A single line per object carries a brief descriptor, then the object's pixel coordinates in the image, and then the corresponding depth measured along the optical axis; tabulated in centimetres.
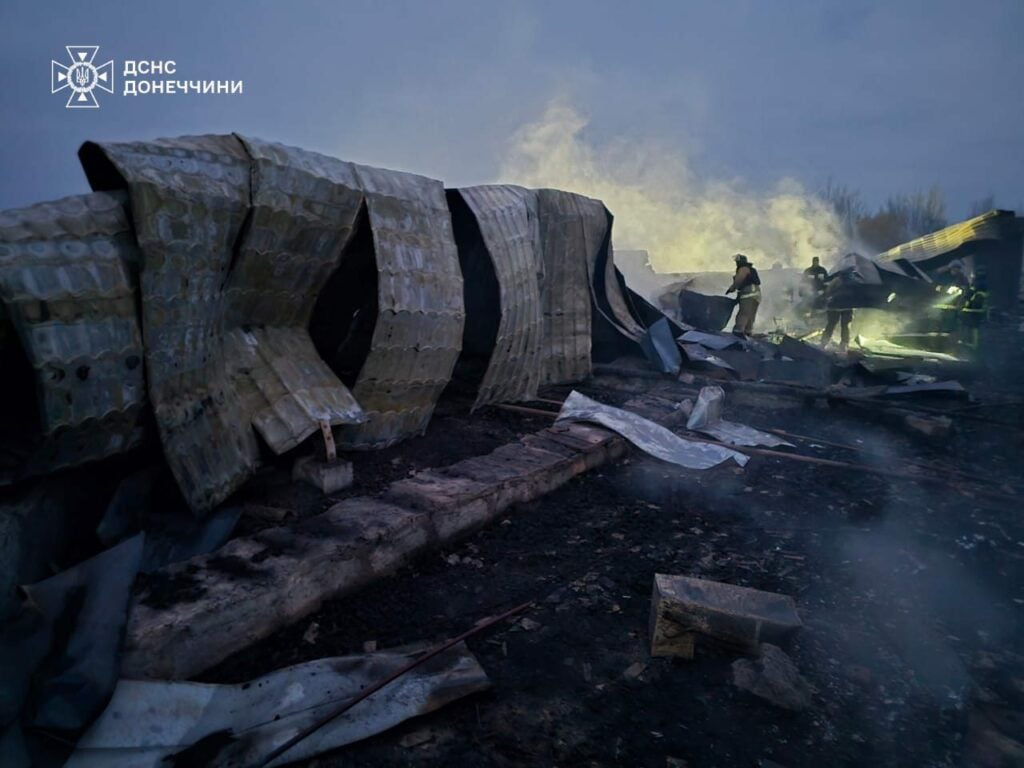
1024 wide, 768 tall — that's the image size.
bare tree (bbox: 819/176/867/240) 3806
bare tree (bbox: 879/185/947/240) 3984
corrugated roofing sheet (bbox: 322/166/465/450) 416
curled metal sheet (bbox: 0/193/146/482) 223
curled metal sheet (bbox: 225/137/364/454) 338
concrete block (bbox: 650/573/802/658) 225
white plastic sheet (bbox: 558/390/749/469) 474
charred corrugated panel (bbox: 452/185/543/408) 570
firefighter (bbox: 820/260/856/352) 1322
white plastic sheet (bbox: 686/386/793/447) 527
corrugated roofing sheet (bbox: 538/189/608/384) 712
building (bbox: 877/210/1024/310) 1712
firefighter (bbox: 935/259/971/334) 1226
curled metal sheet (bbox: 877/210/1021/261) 1708
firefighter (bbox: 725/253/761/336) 1265
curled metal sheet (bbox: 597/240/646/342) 853
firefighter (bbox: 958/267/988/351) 1199
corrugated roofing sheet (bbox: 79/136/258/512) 269
